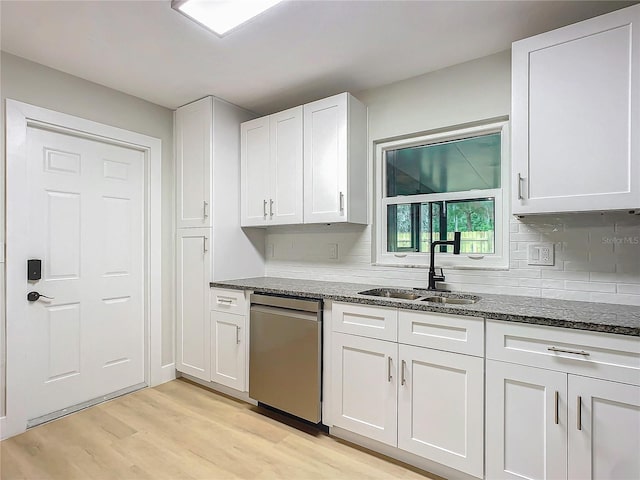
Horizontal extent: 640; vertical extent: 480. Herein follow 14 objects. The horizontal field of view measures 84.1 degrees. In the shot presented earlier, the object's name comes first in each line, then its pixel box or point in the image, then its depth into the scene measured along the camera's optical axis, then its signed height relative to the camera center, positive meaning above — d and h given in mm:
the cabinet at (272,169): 2846 +592
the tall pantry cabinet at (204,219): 3016 +174
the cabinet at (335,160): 2602 +600
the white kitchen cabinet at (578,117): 1653 +613
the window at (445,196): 2393 +321
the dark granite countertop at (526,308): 1506 -349
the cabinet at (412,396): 1785 -871
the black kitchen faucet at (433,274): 2379 -235
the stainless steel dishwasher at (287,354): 2314 -793
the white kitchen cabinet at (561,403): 1446 -719
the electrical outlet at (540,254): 2127 -86
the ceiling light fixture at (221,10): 1717 +1145
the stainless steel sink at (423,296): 2235 -378
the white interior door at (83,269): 2480 -235
